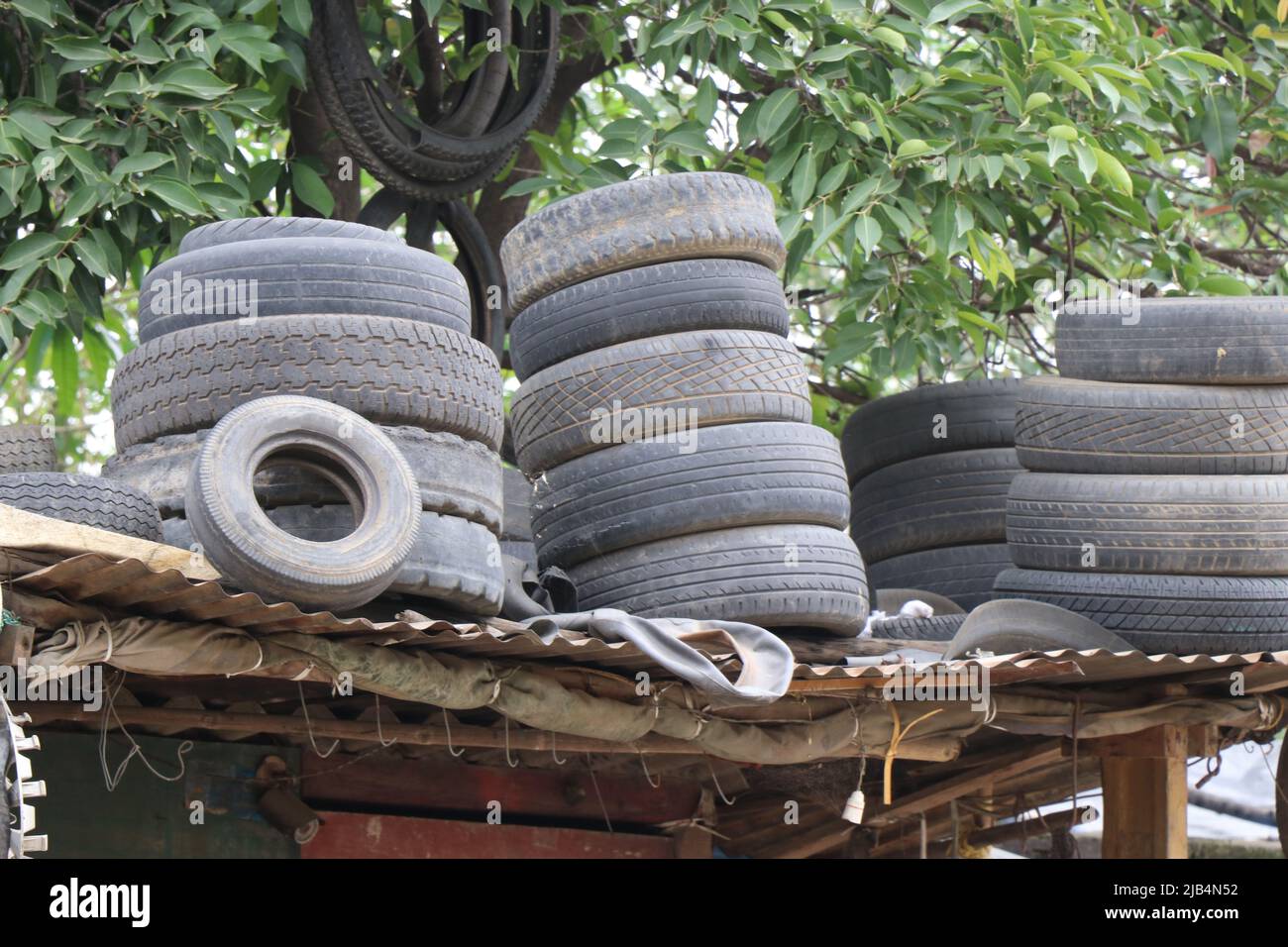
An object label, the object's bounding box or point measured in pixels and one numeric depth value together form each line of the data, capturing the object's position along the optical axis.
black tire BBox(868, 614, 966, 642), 6.26
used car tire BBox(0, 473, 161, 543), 4.15
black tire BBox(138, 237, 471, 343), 4.77
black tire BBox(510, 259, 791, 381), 5.51
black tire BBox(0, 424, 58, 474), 5.13
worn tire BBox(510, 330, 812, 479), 5.38
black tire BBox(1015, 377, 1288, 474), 5.86
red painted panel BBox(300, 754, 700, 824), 5.28
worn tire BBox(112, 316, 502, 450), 4.58
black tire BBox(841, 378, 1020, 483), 7.18
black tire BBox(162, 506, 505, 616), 4.55
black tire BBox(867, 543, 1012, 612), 7.04
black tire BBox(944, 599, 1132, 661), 5.39
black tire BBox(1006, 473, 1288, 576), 5.73
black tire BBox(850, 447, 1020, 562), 7.14
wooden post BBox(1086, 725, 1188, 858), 5.70
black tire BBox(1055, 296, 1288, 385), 5.91
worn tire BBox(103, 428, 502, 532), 4.57
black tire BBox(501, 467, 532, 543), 6.42
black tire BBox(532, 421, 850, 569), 5.32
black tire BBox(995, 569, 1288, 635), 5.68
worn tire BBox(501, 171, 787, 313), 5.55
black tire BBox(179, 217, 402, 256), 5.04
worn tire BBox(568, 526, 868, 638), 5.26
